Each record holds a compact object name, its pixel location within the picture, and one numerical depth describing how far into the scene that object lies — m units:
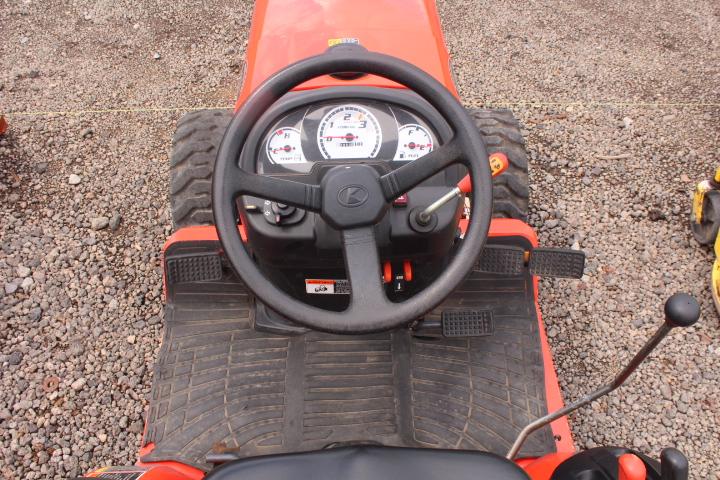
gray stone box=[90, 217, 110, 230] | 2.38
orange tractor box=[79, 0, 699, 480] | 1.12
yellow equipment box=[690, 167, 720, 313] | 2.14
